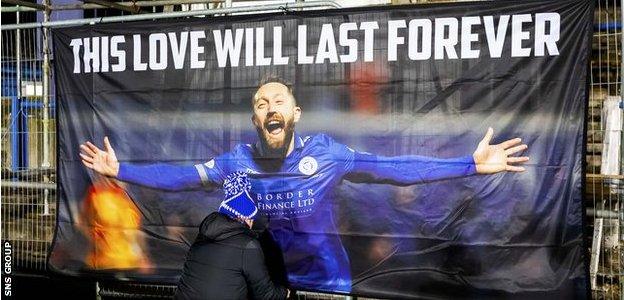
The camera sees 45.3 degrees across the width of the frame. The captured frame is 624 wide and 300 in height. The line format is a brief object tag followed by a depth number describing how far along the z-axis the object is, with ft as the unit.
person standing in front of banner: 15.78
